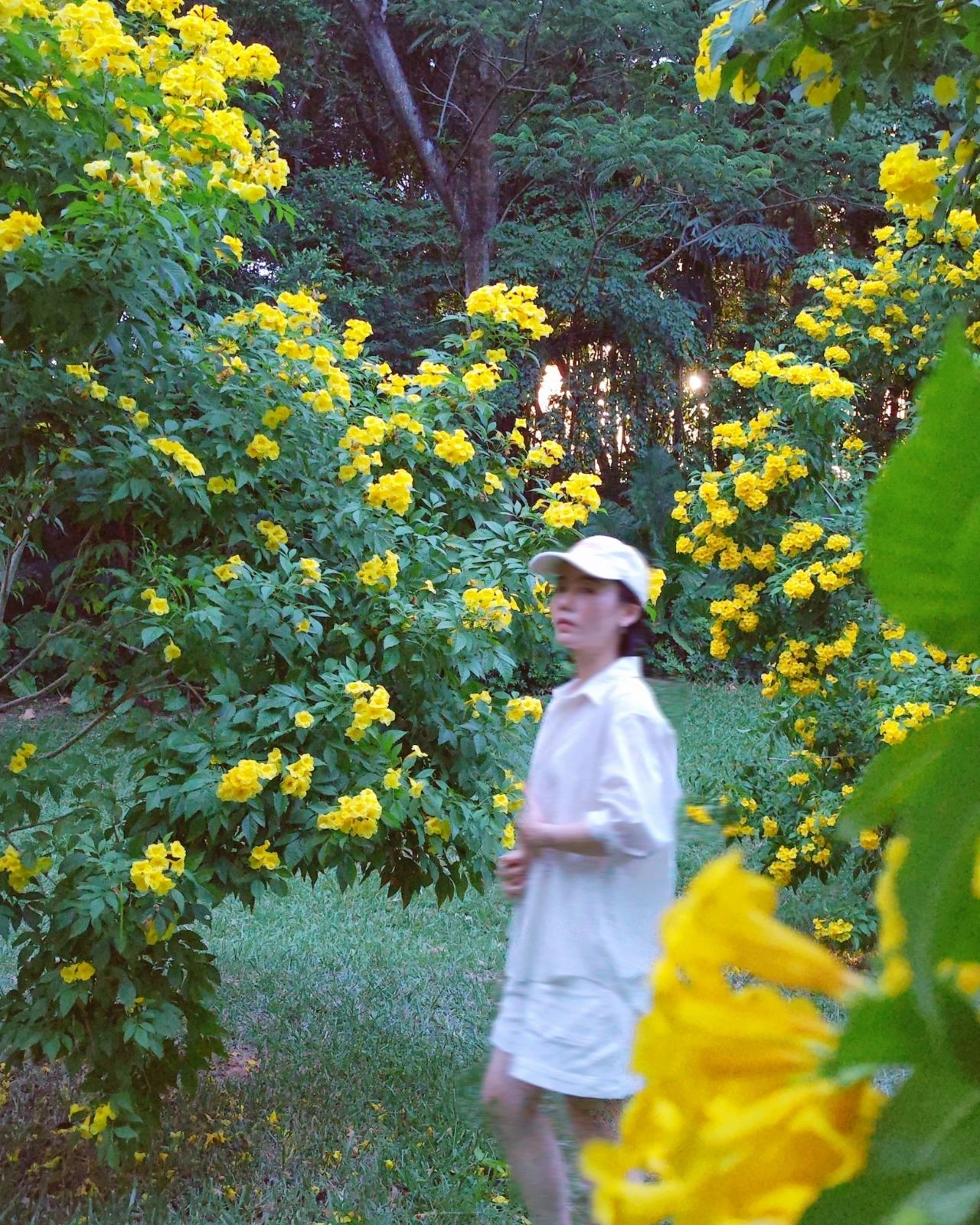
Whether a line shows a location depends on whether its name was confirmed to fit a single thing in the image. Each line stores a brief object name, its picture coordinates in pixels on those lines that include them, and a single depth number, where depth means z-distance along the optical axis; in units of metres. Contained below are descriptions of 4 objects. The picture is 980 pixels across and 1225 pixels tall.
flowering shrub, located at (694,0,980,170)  1.67
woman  2.25
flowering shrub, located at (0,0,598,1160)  2.81
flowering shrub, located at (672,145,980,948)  4.37
